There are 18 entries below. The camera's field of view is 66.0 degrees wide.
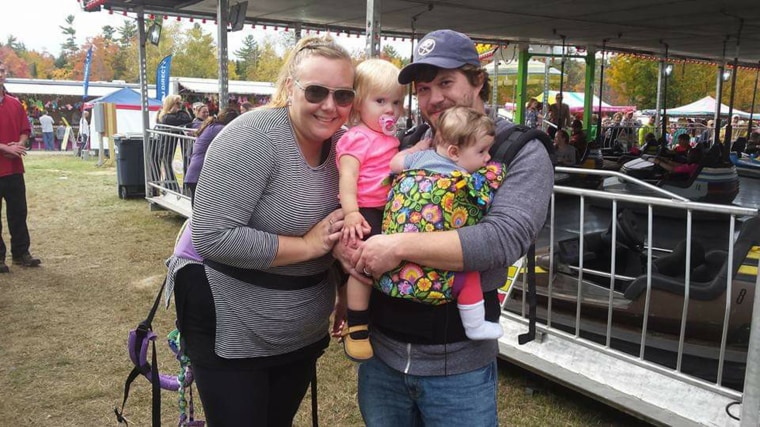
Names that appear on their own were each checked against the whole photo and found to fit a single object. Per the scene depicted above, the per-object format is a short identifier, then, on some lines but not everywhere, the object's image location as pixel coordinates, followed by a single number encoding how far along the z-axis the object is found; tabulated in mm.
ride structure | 2863
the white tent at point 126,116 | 19906
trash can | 10974
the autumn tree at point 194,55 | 49719
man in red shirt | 6277
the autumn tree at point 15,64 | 67000
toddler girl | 1708
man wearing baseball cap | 1493
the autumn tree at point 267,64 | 52281
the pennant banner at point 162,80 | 17328
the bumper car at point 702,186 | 6426
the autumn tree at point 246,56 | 63000
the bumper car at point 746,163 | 7557
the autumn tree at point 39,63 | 69312
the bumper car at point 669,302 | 3242
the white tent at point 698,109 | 29248
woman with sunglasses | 1674
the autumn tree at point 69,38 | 91425
